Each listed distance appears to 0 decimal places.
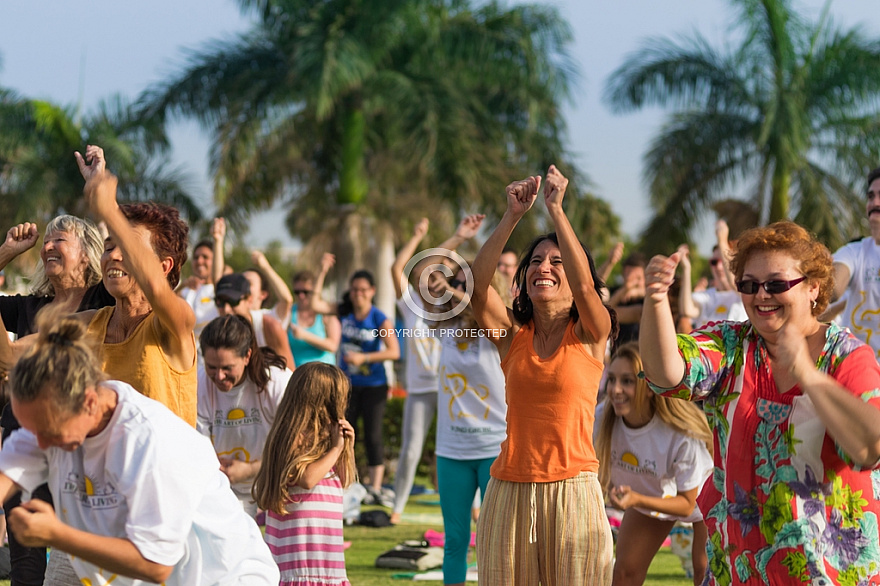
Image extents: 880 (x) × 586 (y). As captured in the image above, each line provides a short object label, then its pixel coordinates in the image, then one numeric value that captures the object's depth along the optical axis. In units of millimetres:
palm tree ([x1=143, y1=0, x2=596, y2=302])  18875
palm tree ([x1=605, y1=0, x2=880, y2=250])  18969
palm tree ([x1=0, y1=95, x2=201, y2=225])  20656
